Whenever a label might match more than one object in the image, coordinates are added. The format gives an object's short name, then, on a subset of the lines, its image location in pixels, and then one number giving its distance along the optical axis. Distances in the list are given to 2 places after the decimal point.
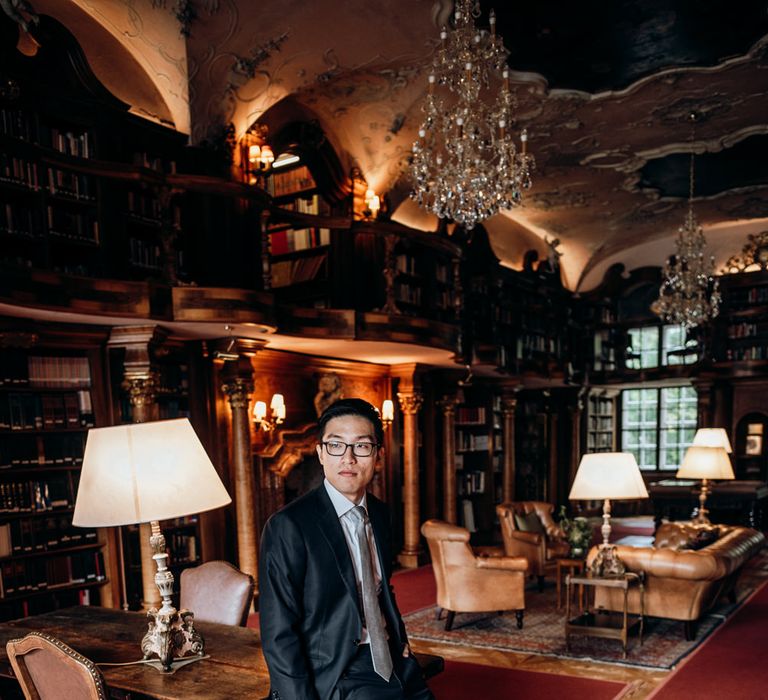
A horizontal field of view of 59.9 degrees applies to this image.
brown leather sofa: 5.17
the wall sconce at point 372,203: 8.07
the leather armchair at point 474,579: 5.70
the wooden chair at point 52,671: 1.91
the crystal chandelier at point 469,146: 4.54
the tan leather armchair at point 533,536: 7.17
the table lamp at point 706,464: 6.61
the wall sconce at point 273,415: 6.80
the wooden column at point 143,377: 5.29
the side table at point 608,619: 5.07
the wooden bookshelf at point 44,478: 4.95
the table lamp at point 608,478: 4.73
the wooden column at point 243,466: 6.24
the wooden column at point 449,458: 9.31
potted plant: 6.54
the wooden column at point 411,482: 8.60
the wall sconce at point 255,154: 6.66
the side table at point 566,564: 6.33
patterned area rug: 5.04
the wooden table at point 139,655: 2.30
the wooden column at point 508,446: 10.91
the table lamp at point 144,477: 2.29
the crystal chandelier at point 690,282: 8.17
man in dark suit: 1.93
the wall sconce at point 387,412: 8.59
